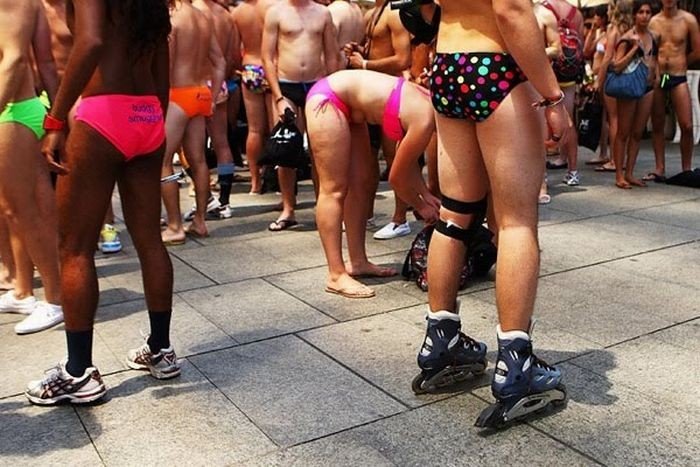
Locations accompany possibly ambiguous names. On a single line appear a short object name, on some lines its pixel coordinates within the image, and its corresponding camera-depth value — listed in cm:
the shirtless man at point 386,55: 607
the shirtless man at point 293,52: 673
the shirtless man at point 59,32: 502
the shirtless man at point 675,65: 838
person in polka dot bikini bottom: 280
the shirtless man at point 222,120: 733
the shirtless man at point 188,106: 612
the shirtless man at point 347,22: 795
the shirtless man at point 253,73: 761
